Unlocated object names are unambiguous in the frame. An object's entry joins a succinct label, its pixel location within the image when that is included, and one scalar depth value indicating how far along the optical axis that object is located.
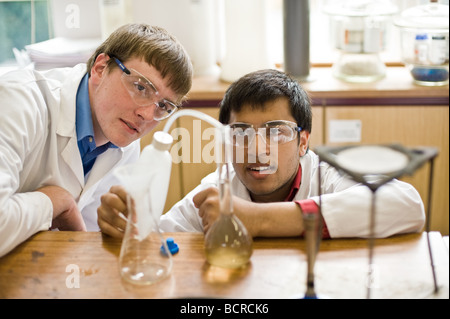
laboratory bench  0.98
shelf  2.48
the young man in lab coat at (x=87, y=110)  1.34
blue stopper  1.12
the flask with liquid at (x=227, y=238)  1.03
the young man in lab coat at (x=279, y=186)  1.16
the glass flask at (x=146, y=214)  0.98
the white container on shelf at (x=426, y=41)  2.46
